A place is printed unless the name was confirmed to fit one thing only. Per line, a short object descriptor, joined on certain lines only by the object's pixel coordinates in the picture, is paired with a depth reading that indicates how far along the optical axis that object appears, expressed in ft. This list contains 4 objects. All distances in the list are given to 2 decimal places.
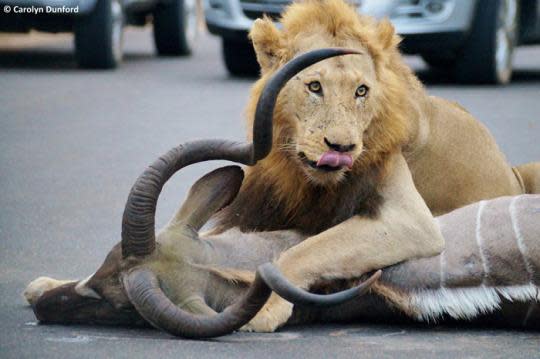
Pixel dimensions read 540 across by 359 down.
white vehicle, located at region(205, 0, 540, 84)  88.05
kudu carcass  33.08
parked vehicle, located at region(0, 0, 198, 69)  89.95
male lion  35.68
